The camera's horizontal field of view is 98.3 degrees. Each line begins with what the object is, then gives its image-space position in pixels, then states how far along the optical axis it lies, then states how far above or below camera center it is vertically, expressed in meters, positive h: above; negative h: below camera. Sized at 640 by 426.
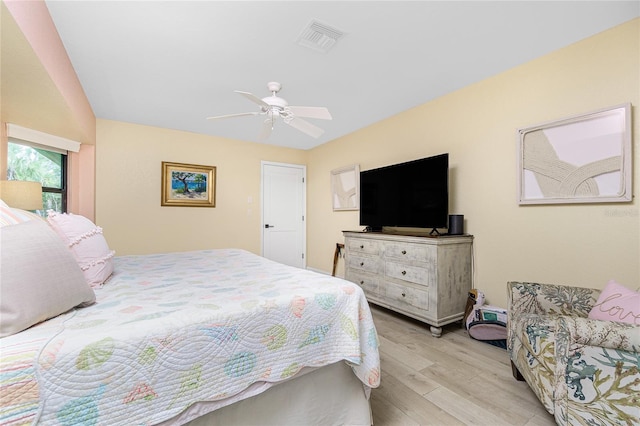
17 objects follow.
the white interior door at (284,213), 5.00 -0.03
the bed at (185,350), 0.80 -0.50
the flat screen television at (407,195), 2.77 +0.21
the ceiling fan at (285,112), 2.30 +0.86
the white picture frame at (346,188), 4.19 +0.39
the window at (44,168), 2.79 +0.45
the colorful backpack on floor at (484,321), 2.34 -0.94
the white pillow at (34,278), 0.85 -0.24
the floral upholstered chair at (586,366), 1.09 -0.67
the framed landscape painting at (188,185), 4.13 +0.40
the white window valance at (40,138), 2.64 +0.75
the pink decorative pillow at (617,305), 1.32 -0.46
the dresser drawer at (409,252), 2.58 -0.39
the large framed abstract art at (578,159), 1.89 +0.42
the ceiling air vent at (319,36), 1.94 +1.29
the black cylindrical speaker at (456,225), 2.74 -0.12
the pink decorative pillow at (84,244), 1.50 -0.19
